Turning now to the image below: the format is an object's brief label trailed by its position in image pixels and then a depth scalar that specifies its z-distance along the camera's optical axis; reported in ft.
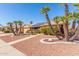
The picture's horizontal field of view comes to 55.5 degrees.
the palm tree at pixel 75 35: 10.00
